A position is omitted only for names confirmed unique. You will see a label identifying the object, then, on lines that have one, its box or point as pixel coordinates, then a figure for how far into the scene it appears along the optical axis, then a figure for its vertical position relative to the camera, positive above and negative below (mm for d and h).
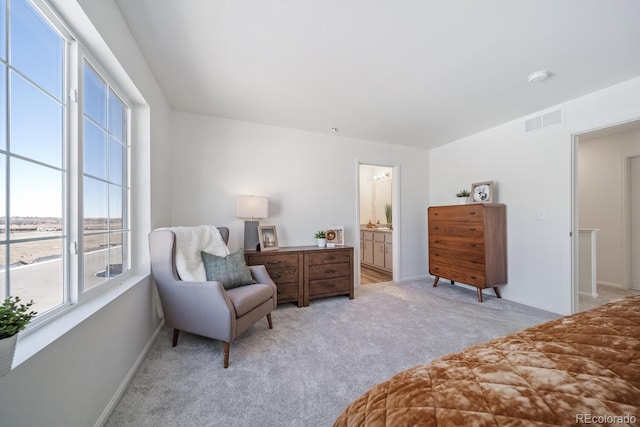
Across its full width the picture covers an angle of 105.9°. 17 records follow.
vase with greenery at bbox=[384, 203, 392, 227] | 5576 +19
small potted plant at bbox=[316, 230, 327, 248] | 3434 -356
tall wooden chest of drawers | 3104 -418
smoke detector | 2131 +1239
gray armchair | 1813 -698
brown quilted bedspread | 467 -390
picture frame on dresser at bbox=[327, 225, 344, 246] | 3582 -298
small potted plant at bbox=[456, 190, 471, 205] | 3633 +268
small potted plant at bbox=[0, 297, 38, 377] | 605 -293
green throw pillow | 2178 -518
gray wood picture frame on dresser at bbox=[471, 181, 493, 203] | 3418 +319
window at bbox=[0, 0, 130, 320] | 907 +238
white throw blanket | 2027 -316
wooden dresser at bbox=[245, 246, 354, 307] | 2939 -726
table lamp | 2963 +26
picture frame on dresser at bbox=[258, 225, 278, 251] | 3051 -300
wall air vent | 2786 +1119
